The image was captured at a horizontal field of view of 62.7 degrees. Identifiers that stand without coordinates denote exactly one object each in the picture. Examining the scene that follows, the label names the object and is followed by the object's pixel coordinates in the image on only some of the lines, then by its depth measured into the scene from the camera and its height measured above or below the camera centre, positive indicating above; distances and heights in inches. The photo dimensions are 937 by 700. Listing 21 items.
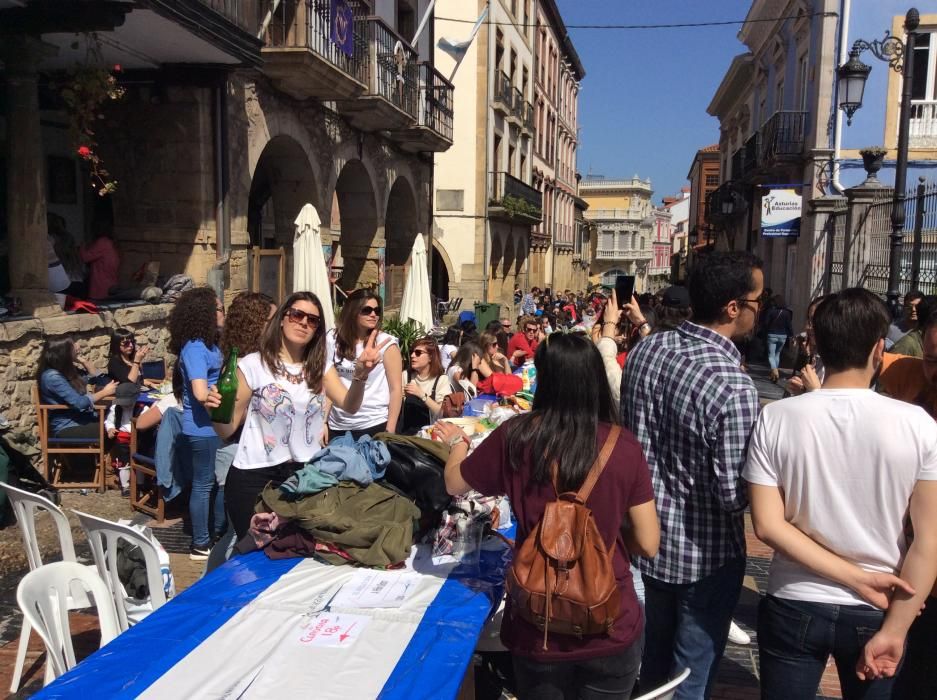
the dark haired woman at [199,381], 183.2 -28.3
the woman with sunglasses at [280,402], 139.1 -25.8
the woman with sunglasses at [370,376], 175.0 -25.2
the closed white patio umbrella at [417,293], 456.1 -17.7
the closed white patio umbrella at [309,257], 337.7 +2.2
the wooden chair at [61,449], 238.1 -59.2
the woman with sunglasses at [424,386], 243.9 -39.5
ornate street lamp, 350.3 +84.2
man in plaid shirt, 94.4 -24.3
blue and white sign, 642.2 +46.8
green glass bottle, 146.4 -25.6
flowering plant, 253.8 +54.4
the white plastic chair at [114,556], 115.1 -45.2
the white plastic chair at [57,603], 107.3 -50.0
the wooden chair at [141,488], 223.9 -68.7
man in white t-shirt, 81.1 -26.6
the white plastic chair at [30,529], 123.3 -44.9
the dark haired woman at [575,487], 86.3 -25.2
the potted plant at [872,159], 422.9 +60.7
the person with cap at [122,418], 242.2 -50.2
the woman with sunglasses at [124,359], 256.4 -33.7
